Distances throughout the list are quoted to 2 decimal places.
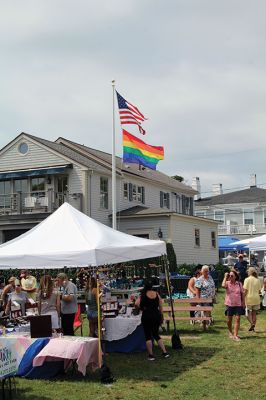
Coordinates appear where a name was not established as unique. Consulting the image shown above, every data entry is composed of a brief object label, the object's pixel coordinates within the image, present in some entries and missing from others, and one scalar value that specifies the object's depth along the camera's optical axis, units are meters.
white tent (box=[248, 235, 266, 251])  19.34
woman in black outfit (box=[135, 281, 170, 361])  10.30
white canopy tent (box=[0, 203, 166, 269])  9.48
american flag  22.80
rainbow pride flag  22.58
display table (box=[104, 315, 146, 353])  10.73
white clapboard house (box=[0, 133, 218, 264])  29.89
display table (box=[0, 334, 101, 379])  8.58
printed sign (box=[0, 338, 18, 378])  7.20
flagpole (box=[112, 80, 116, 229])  23.30
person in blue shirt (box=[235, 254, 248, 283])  20.44
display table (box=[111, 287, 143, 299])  15.96
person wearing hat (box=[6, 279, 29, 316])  12.69
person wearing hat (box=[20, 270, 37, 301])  16.77
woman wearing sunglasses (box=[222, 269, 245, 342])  12.30
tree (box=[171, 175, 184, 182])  55.36
